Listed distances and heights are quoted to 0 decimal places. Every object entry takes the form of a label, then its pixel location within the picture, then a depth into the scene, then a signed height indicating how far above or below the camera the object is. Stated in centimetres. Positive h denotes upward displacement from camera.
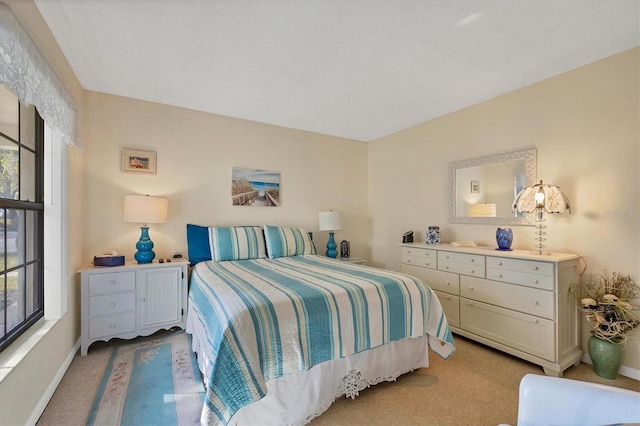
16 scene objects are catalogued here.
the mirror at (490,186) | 270 +27
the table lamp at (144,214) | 267 -1
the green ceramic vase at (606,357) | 203 -104
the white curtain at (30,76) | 113 +67
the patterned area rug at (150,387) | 166 -117
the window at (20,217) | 149 -2
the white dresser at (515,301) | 213 -74
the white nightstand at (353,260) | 378 -63
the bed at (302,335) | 140 -72
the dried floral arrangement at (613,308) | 202 -69
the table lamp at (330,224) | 376 -15
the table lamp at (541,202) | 233 +8
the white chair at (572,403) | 88 -62
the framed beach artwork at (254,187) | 350 +32
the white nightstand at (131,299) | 237 -76
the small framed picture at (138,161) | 293 +54
